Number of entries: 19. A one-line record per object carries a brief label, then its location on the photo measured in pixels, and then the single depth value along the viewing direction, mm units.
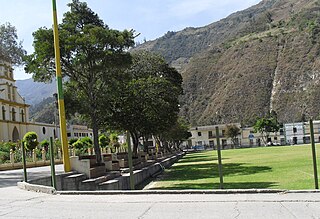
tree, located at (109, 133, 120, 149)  65606
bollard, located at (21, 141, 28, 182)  14193
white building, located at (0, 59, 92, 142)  58053
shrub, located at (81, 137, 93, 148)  52881
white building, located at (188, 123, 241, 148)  127938
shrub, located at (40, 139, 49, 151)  47250
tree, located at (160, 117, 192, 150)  69044
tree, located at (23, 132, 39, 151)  43938
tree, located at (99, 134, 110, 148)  58800
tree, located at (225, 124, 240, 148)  115875
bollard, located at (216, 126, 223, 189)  11322
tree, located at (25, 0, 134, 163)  20797
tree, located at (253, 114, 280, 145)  115875
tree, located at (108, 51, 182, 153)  32188
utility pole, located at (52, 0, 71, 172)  15891
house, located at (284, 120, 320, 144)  109856
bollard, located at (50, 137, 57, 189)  12852
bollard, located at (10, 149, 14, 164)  32312
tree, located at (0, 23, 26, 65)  25391
